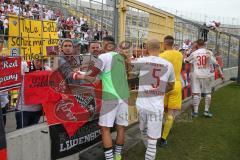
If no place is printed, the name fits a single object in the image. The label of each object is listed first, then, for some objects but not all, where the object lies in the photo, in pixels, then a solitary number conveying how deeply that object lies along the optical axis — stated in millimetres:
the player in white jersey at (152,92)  3314
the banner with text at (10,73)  2616
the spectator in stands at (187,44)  7106
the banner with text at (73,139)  3083
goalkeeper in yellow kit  4116
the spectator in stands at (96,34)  3958
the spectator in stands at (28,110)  3087
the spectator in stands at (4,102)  2962
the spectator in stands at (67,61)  3254
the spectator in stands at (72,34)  3649
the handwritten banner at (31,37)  3033
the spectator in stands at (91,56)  3632
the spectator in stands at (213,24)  11030
